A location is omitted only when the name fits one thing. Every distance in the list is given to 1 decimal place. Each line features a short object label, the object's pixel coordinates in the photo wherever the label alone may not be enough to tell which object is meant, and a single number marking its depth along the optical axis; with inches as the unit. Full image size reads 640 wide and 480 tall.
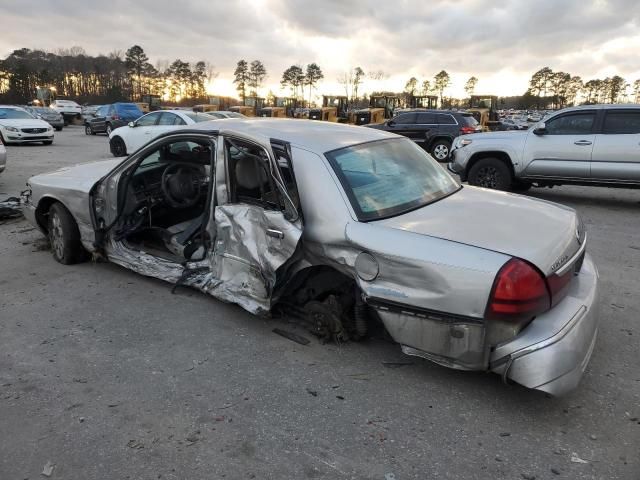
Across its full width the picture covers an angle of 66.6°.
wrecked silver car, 98.0
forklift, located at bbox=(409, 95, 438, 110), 1278.3
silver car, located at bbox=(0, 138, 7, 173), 364.9
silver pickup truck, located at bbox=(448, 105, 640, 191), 311.3
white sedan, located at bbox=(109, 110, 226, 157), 535.8
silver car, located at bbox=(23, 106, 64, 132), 1141.1
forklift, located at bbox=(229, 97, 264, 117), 1164.5
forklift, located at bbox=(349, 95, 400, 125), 999.0
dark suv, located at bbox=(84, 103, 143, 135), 979.4
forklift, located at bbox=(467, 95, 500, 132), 846.2
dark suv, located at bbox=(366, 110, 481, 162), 625.9
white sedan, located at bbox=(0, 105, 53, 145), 698.8
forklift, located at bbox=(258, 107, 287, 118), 1199.6
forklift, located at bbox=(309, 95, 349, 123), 1087.6
